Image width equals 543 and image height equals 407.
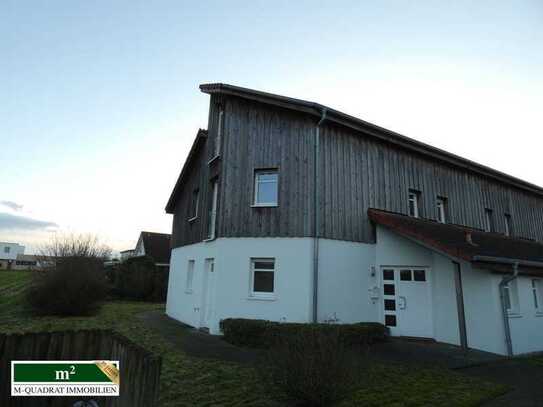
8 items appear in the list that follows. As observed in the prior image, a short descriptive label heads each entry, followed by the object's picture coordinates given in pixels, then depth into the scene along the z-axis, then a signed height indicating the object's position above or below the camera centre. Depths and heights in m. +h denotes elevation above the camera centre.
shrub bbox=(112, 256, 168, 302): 25.19 -0.29
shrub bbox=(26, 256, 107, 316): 15.55 -0.70
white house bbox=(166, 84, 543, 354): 10.67 +1.39
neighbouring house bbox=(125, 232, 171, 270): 33.56 +3.18
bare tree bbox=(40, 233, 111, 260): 16.78 +1.25
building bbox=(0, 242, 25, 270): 87.59 +5.02
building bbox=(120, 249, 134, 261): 55.48 +4.12
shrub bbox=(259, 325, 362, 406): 4.67 -1.23
